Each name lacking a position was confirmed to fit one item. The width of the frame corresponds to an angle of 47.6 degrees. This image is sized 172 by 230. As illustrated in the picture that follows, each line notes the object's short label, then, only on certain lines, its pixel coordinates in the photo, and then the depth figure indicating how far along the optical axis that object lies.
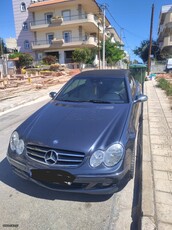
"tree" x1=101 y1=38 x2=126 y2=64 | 35.31
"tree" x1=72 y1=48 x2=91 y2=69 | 27.92
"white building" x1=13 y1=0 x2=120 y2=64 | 32.31
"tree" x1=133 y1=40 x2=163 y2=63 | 45.88
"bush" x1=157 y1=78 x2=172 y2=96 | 9.27
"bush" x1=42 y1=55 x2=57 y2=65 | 30.08
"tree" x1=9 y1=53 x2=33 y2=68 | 29.73
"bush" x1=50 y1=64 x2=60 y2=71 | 25.45
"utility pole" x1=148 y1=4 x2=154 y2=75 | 22.40
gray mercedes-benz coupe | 2.20
